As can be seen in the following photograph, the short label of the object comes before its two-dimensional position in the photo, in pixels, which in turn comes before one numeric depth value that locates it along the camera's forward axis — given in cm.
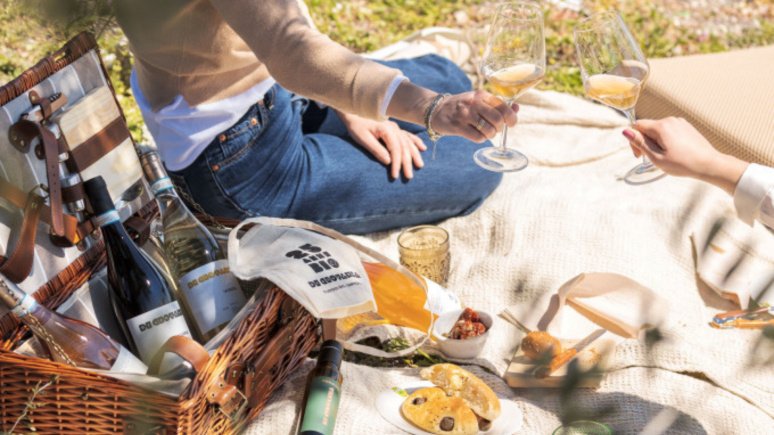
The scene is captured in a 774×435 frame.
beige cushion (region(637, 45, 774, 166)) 266
